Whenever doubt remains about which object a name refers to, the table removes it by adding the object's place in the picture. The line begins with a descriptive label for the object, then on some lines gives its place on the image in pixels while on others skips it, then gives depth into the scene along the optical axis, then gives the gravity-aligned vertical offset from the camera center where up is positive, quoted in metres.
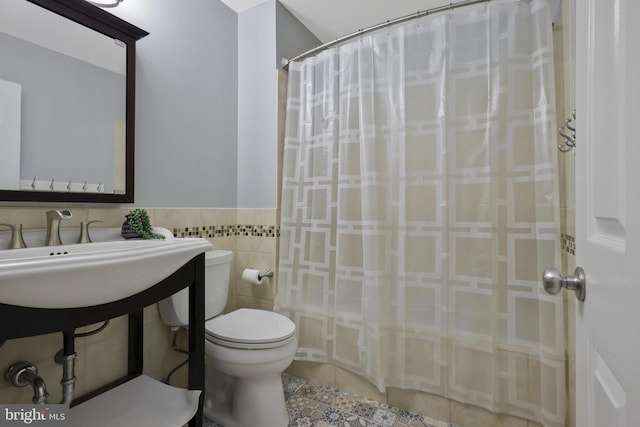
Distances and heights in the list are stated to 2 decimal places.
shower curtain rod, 1.37 +0.98
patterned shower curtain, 1.26 +0.01
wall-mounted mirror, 1.06 +0.45
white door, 0.37 +0.01
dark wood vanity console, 0.67 -0.27
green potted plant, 1.30 -0.05
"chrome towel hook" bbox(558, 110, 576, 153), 1.02 +0.27
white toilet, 1.28 -0.61
